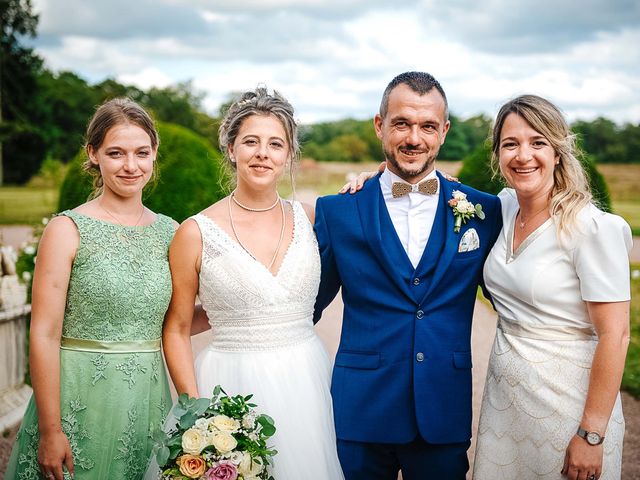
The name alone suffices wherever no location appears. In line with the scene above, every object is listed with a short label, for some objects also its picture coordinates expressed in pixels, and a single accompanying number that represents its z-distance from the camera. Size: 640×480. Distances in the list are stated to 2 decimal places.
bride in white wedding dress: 3.04
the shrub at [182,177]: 8.96
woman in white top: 2.74
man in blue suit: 3.12
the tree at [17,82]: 37.34
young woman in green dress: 2.80
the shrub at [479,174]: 9.89
